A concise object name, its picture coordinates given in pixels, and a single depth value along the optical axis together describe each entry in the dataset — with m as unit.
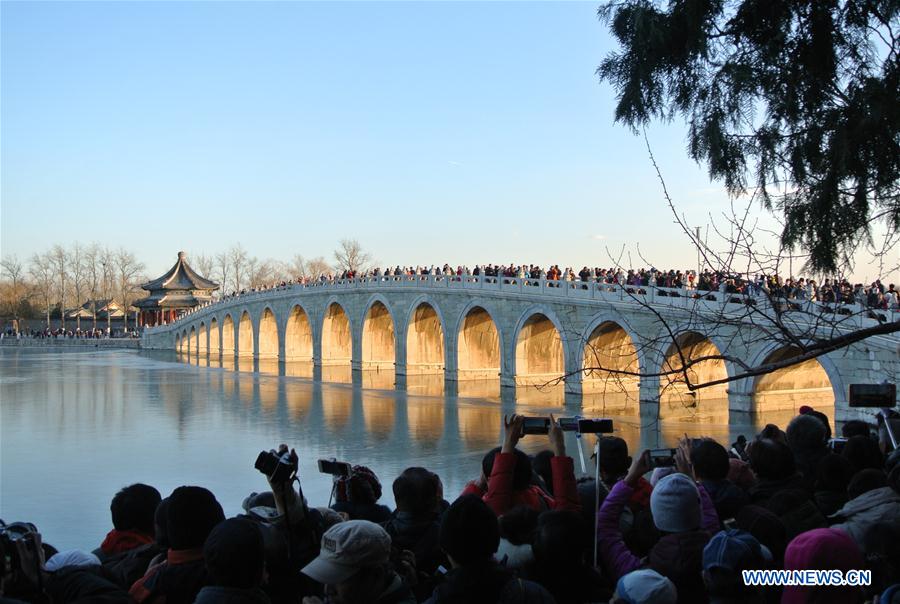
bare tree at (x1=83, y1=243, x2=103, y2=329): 90.88
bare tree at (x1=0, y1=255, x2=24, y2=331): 84.38
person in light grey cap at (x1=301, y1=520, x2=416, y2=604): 3.26
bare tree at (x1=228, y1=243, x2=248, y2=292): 100.94
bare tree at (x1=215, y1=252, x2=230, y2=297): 101.69
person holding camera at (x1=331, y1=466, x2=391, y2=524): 5.00
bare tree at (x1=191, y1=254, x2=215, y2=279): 104.12
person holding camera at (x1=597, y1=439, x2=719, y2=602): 3.53
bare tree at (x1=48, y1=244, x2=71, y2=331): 89.62
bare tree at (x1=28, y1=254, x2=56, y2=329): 88.34
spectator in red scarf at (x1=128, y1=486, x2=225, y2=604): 3.49
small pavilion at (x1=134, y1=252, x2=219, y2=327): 74.25
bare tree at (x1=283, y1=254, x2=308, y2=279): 107.00
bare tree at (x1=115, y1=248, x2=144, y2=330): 94.64
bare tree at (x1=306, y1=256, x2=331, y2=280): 103.75
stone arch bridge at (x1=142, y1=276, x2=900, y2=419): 20.27
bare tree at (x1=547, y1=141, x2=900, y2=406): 5.02
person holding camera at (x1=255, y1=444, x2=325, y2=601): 3.84
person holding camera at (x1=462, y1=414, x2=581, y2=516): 4.18
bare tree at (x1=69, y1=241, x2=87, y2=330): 90.56
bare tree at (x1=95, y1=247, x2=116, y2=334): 92.75
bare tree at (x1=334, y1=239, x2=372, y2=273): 87.06
